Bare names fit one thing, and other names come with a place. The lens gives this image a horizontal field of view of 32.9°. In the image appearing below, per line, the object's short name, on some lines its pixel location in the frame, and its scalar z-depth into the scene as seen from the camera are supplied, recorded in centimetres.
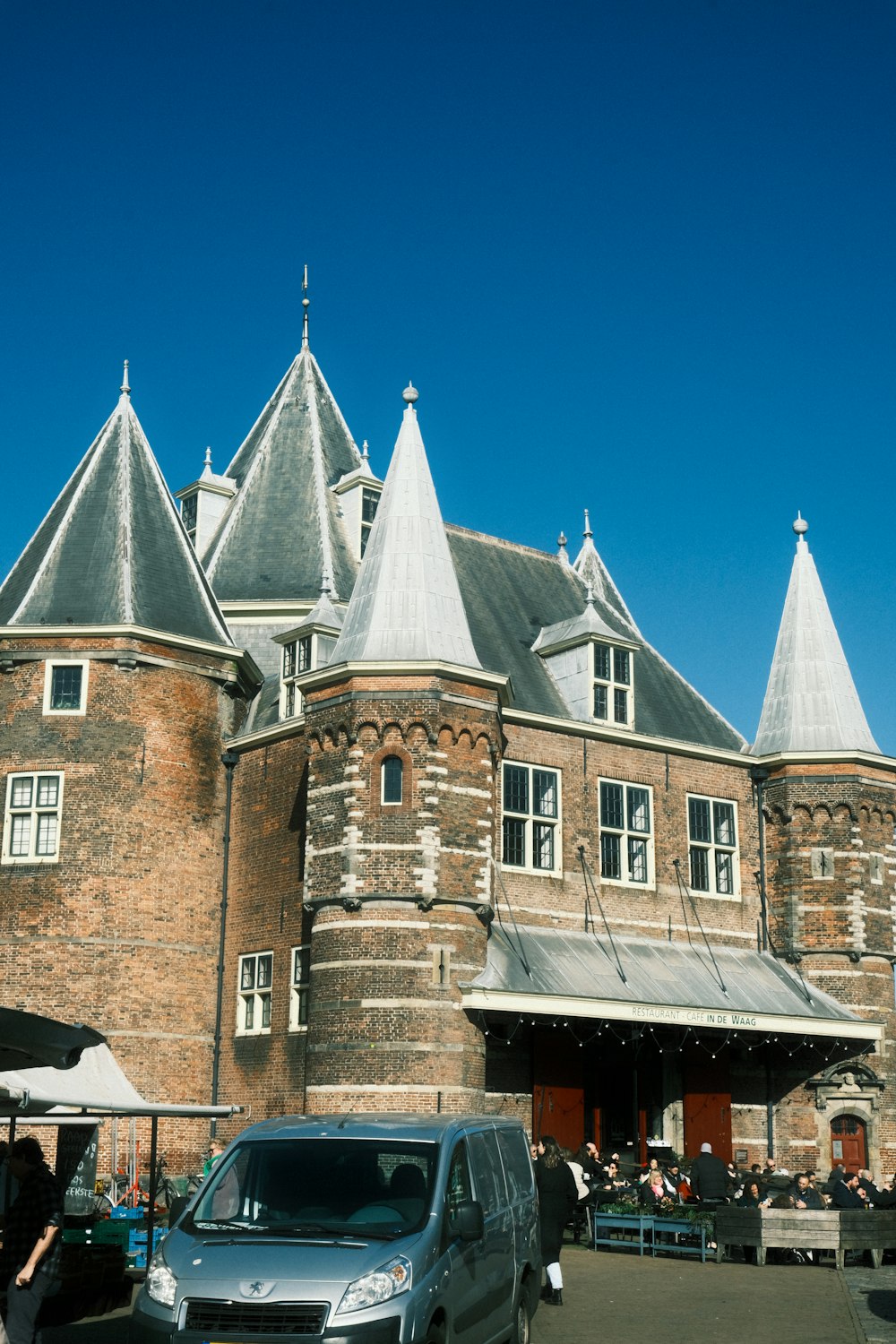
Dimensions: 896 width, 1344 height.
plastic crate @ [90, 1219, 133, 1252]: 1562
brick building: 2470
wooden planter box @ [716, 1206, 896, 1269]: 1838
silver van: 876
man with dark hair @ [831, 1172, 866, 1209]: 2034
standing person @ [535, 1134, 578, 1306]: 1492
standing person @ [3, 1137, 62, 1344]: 959
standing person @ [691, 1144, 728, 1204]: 2112
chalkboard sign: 2311
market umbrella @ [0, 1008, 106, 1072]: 967
